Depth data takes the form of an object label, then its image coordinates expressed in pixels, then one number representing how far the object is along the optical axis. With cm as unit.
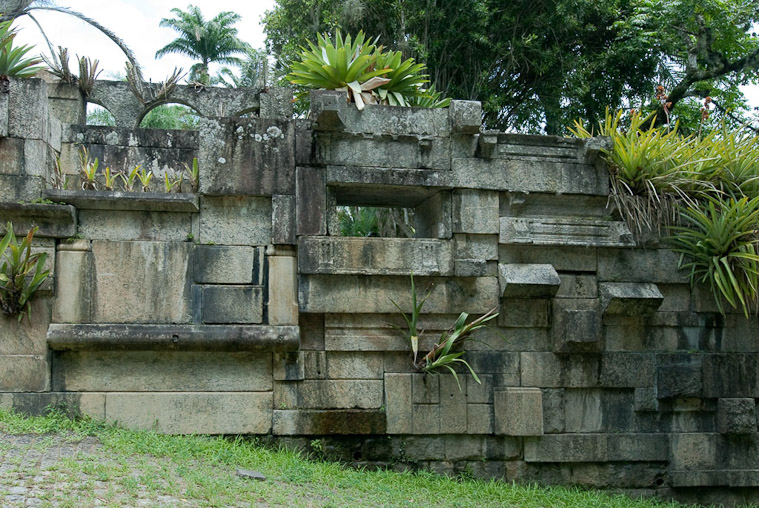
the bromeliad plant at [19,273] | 548
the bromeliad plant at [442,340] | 596
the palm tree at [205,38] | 2905
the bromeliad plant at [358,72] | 632
